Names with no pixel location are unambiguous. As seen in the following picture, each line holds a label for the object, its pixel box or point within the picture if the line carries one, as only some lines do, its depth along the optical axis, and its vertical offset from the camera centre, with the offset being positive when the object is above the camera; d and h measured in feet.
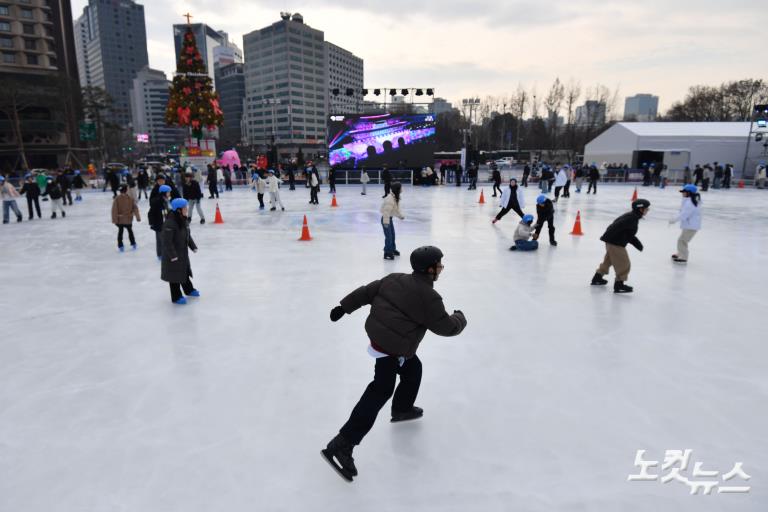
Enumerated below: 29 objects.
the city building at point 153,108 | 547.08 +75.78
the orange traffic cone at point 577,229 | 36.47 -4.77
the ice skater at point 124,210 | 29.04 -2.66
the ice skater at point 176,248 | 18.79 -3.37
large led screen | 89.04 +6.10
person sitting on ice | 30.19 -4.56
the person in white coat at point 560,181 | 59.82 -1.37
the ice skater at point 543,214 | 30.19 -2.97
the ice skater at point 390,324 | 8.50 -2.98
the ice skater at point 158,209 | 26.86 -2.38
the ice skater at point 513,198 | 37.63 -2.36
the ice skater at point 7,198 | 43.54 -2.79
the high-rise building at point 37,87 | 152.97 +28.93
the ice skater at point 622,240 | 20.06 -3.16
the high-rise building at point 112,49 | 625.41 +172.46
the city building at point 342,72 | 455.63 +109.22
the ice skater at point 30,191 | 45.24 -2.23
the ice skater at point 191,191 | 39.70 -1.94
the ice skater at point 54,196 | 46.50 -2.79
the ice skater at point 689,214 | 25.20 -2.46
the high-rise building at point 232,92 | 480.64 +85.14
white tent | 102.65 +6.28
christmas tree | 111.24 +18.99
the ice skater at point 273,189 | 50.37 -2.18
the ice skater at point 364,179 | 73.33 -1.44
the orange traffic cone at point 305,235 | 34.73 -5.08
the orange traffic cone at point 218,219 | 43.41 -4.78
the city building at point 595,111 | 200.24 +27.84
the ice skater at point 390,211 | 25.99 -2.40
